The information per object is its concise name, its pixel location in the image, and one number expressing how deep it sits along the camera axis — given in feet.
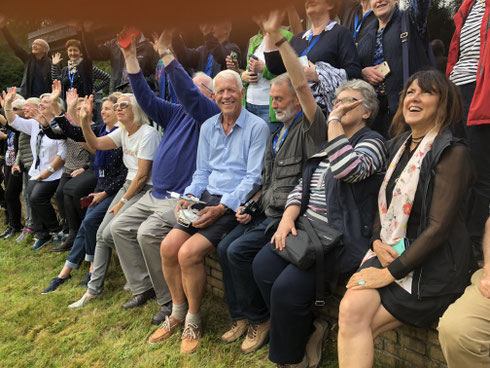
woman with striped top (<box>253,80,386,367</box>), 7.70
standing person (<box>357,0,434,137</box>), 9.60
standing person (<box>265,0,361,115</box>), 9.85
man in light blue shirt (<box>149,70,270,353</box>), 9.87
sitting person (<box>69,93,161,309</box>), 12.69
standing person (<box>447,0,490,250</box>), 8.09
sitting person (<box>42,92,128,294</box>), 13.71
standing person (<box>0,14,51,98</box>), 21.53
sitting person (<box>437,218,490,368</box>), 5.86
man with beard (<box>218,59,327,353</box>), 9.06
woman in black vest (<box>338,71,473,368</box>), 6.43
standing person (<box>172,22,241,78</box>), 13.81
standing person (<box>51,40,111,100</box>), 19.88
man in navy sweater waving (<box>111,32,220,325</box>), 11.10
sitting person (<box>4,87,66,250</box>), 17.63
